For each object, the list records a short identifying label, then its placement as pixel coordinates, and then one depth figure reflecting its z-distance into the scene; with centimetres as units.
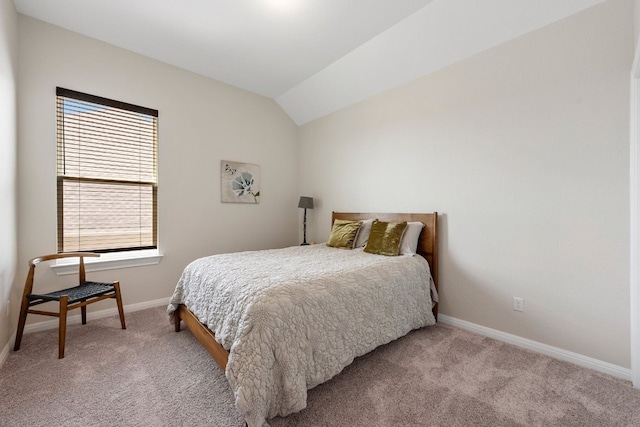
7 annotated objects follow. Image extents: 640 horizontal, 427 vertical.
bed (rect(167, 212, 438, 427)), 138
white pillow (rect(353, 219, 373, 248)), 314
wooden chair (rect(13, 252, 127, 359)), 202
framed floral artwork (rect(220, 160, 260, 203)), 365
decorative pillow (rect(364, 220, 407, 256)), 270
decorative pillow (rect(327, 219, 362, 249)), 315
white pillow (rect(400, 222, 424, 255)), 270
